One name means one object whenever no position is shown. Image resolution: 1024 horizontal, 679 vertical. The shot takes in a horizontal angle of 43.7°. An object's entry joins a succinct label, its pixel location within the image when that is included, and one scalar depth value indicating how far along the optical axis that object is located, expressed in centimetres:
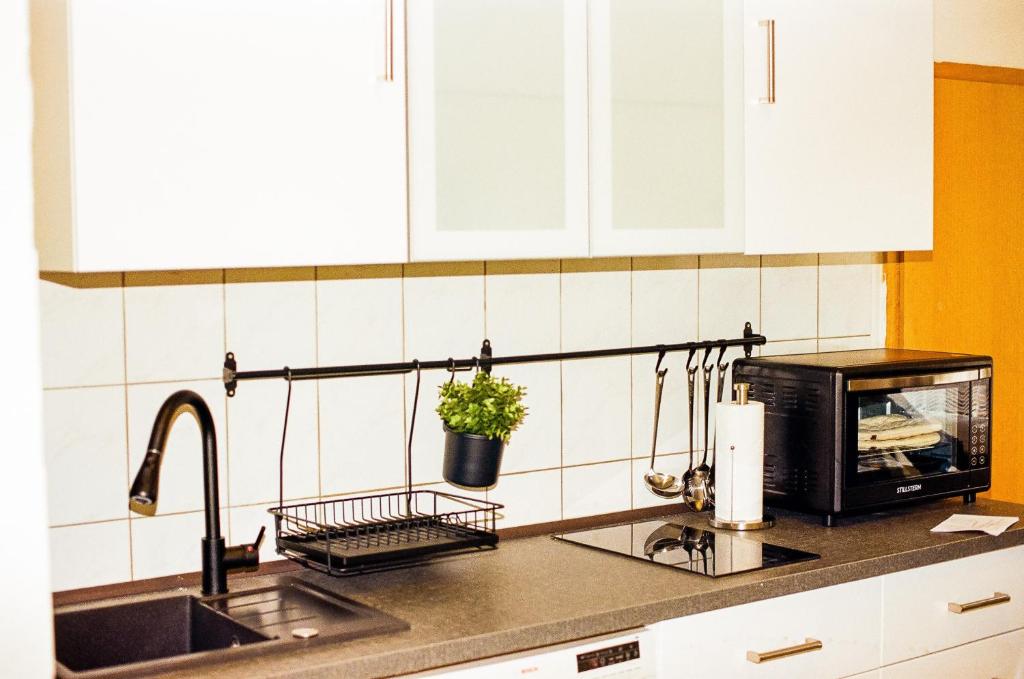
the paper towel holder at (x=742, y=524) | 265
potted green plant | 238
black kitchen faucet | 205
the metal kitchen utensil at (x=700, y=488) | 288
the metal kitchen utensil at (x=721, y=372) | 294
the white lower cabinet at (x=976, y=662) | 252
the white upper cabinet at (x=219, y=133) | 186
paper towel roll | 263
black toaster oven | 266
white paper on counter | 263
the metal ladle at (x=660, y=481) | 285
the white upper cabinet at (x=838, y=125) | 255
